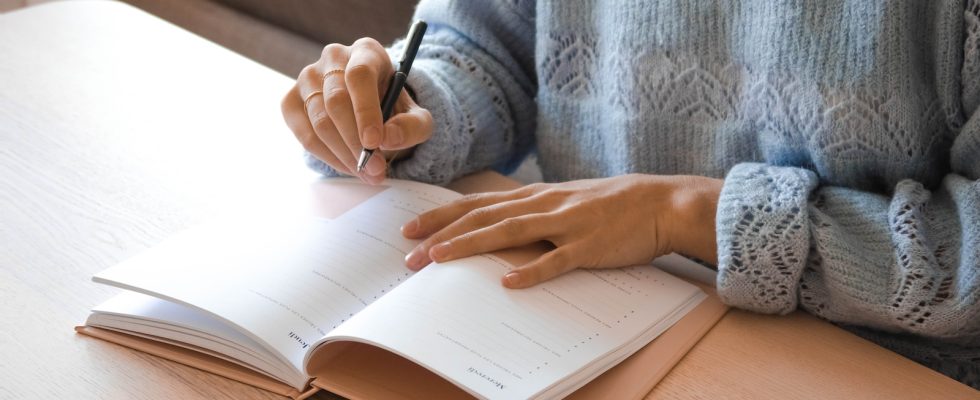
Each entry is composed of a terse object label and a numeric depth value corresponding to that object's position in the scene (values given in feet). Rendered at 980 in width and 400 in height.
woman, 3.22
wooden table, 3.12
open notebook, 3.06
